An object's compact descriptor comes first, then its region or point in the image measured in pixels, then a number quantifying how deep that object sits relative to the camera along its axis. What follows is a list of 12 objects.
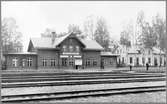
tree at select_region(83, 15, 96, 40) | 52.81
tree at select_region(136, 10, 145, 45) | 46.72
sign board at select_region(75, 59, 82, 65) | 38.74
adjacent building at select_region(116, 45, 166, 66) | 54.24
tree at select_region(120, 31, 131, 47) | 50.91
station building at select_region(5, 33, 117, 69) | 35.38
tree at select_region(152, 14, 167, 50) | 46.28
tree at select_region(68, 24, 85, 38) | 54.14
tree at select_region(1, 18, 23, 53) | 44.31
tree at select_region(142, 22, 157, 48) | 46.03
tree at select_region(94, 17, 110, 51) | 51.78
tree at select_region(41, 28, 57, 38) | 64.14
